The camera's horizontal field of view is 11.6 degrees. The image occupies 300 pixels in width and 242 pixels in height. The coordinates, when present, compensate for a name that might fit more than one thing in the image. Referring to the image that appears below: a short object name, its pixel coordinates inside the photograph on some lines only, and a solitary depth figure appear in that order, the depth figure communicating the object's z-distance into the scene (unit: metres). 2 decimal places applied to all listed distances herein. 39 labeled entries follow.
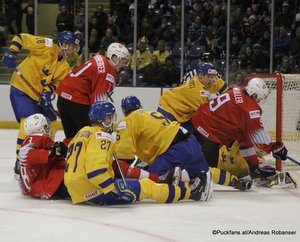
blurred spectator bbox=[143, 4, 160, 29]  19.91
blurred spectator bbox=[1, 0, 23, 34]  19.92
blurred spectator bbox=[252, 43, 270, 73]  18.60
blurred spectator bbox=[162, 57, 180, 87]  18.52
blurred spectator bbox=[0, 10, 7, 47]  19.79
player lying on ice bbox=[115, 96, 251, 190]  9.25
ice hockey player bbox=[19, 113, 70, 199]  8.89
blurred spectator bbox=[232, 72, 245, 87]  17.46
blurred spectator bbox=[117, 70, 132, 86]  18.38
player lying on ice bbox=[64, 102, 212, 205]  8.20
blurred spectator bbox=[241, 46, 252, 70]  18.63
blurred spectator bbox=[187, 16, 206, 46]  19.30
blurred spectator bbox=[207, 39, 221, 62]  18.87
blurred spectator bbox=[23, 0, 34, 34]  19.64
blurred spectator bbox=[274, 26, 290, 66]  18.82
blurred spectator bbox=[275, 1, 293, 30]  19.18
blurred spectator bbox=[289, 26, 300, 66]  18.49
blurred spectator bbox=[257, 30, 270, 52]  18.95
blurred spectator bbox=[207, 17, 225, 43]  19.18
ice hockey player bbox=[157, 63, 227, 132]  11.41
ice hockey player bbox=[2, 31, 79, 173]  11.20
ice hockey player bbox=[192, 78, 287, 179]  10.09
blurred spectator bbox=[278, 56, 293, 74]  18.31
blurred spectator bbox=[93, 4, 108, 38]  19.98
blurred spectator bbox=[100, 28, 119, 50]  19.63
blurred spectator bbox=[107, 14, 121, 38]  20.07
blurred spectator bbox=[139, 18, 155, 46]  19.67
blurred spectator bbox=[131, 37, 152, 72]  18.97
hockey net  11.79
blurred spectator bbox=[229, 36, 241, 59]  18.89
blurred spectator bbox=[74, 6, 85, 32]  19.83
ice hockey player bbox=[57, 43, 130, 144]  10.27
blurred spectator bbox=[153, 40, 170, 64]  19.03
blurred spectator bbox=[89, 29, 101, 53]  19.52
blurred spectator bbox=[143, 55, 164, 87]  18.40
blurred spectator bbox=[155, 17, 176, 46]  19.52
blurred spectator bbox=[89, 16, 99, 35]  19.85
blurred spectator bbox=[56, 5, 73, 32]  20.10
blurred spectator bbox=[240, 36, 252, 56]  18.88
